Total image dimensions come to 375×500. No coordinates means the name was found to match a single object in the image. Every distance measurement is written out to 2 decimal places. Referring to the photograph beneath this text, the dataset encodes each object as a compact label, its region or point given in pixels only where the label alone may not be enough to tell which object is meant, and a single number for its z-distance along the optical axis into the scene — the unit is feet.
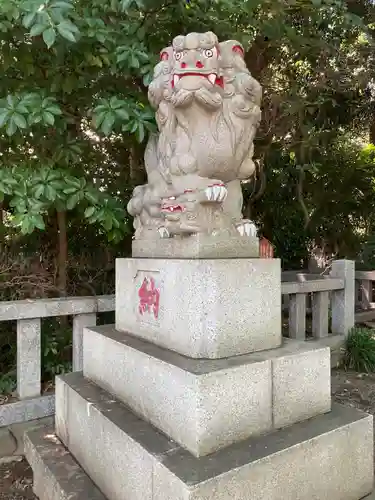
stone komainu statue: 6.44
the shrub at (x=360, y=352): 14.30
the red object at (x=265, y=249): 7.15
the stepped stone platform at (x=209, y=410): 5.23
